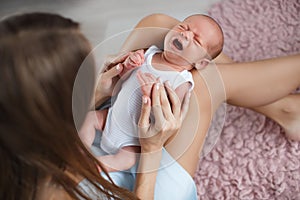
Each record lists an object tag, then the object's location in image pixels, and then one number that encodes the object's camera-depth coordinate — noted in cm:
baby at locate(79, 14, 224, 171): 86
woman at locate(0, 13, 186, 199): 57
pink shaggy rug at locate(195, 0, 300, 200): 108
